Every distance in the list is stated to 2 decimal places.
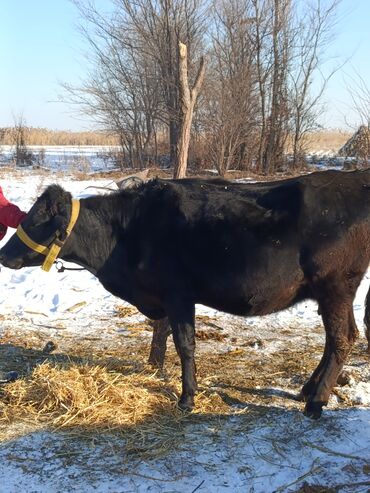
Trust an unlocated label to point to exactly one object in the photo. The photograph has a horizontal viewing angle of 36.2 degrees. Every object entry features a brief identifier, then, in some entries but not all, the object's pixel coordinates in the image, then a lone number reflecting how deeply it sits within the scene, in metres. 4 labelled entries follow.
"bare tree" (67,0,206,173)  22.23
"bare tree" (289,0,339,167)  24.16
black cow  4.25
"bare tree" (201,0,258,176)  20.67
